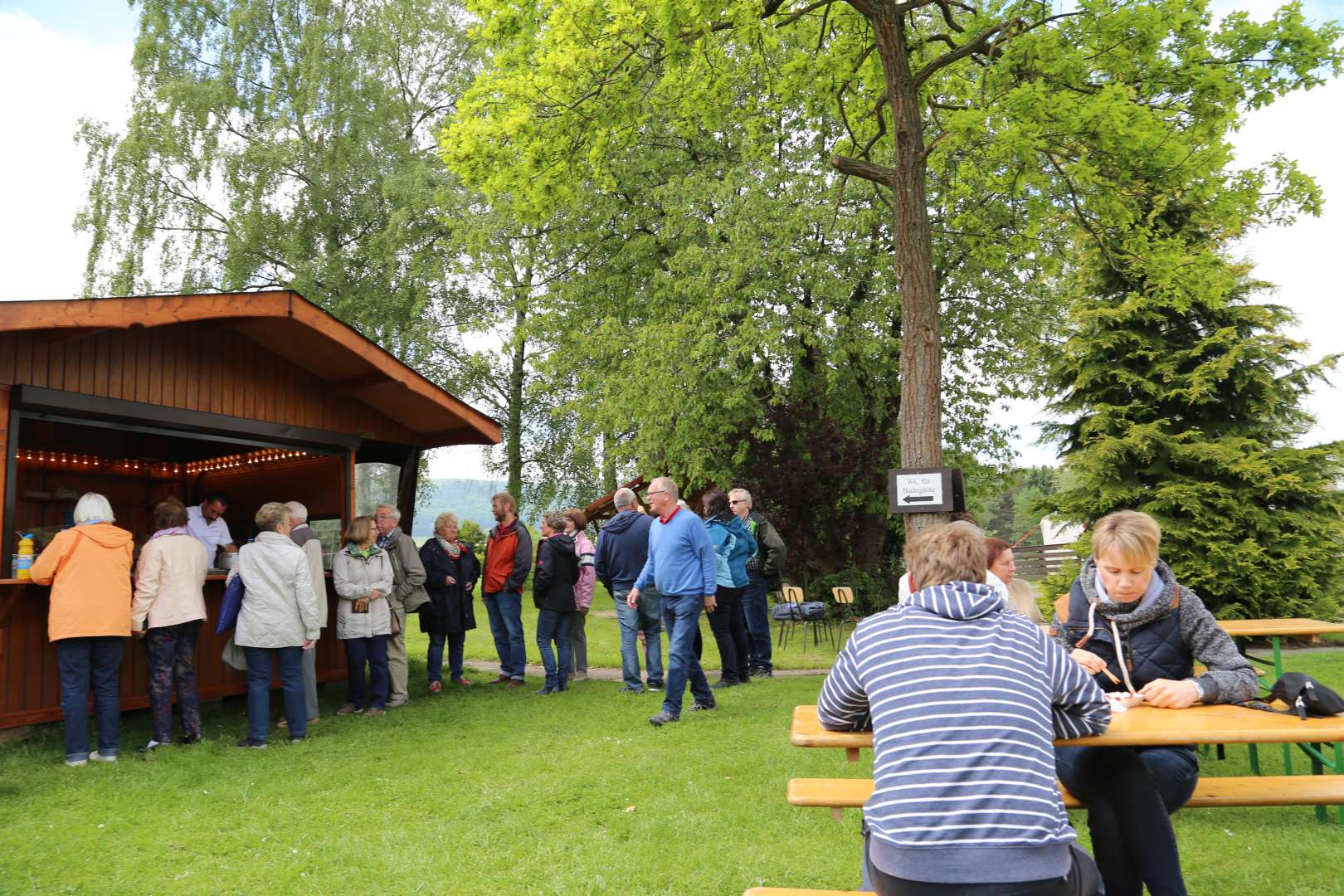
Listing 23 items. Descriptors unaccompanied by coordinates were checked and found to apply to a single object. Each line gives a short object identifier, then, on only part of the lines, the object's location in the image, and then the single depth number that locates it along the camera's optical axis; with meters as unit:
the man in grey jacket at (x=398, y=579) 9.60
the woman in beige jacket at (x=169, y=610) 7.47
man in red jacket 10.23
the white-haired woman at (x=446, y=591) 10.30
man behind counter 10.65
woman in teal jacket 9.79
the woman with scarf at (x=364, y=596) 8.93
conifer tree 15.19
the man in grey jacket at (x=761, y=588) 10.89
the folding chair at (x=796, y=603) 13.86
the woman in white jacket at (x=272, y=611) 7.73
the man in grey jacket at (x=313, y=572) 8.74
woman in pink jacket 10.42
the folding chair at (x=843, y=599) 14.34
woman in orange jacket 7.02
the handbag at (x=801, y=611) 13.80
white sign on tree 7.99
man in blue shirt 8.10
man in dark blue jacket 9.88
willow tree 26.30
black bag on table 3.42
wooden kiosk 7.67
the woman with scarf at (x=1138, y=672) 3.43
